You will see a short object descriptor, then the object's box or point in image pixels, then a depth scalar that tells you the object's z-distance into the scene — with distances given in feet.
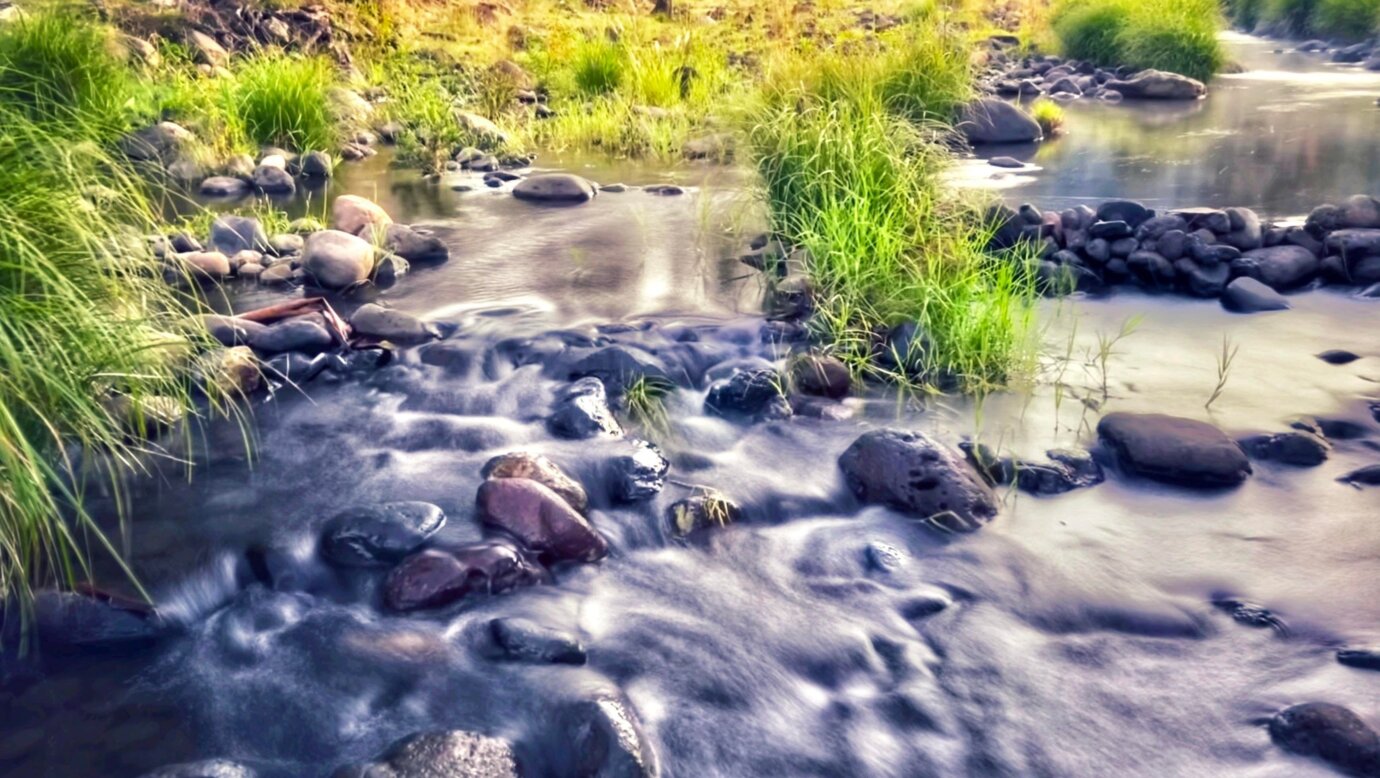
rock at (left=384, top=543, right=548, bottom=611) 10.68
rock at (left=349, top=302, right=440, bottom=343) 17.42
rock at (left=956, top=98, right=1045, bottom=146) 34.06
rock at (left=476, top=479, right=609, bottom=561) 11.63
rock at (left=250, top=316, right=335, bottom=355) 16.42
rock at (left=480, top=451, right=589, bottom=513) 12.44
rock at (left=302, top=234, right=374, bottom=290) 19.92
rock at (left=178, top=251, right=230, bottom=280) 20.02
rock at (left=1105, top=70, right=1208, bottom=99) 46.65
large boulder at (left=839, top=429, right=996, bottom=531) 12.39
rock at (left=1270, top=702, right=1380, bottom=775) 8.58
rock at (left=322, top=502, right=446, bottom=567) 11.50
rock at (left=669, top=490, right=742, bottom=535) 12.35
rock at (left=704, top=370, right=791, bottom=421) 15.26
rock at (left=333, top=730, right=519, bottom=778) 8.36
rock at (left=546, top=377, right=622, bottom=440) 14.29
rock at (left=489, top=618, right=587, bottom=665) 9.98
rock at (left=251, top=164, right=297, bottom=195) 27.86
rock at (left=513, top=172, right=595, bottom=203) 27.63
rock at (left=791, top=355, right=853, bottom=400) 15.65
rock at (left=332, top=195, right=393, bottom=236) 22.33
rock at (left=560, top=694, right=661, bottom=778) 8.61
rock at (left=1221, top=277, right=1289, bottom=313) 19.16
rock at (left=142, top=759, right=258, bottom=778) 8.36
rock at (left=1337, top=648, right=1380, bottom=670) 9.82
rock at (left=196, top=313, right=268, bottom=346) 16.11
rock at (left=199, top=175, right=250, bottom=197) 27.37
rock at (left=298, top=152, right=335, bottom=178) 29.84
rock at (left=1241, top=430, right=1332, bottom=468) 13.50
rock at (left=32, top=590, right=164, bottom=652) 9.89
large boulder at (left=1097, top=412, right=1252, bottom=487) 13.09
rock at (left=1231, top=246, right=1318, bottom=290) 20.10
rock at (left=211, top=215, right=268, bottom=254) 21.75
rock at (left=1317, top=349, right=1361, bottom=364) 16.67
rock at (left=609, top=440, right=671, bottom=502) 12.88
